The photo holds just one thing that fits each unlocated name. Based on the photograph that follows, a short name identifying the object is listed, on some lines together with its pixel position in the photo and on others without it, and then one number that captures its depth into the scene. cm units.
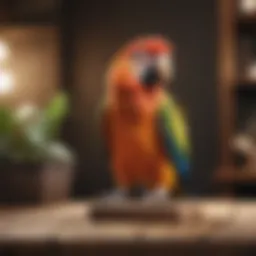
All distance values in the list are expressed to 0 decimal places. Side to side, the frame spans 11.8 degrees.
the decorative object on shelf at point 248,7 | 400
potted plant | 274
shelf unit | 392
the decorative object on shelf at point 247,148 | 396
